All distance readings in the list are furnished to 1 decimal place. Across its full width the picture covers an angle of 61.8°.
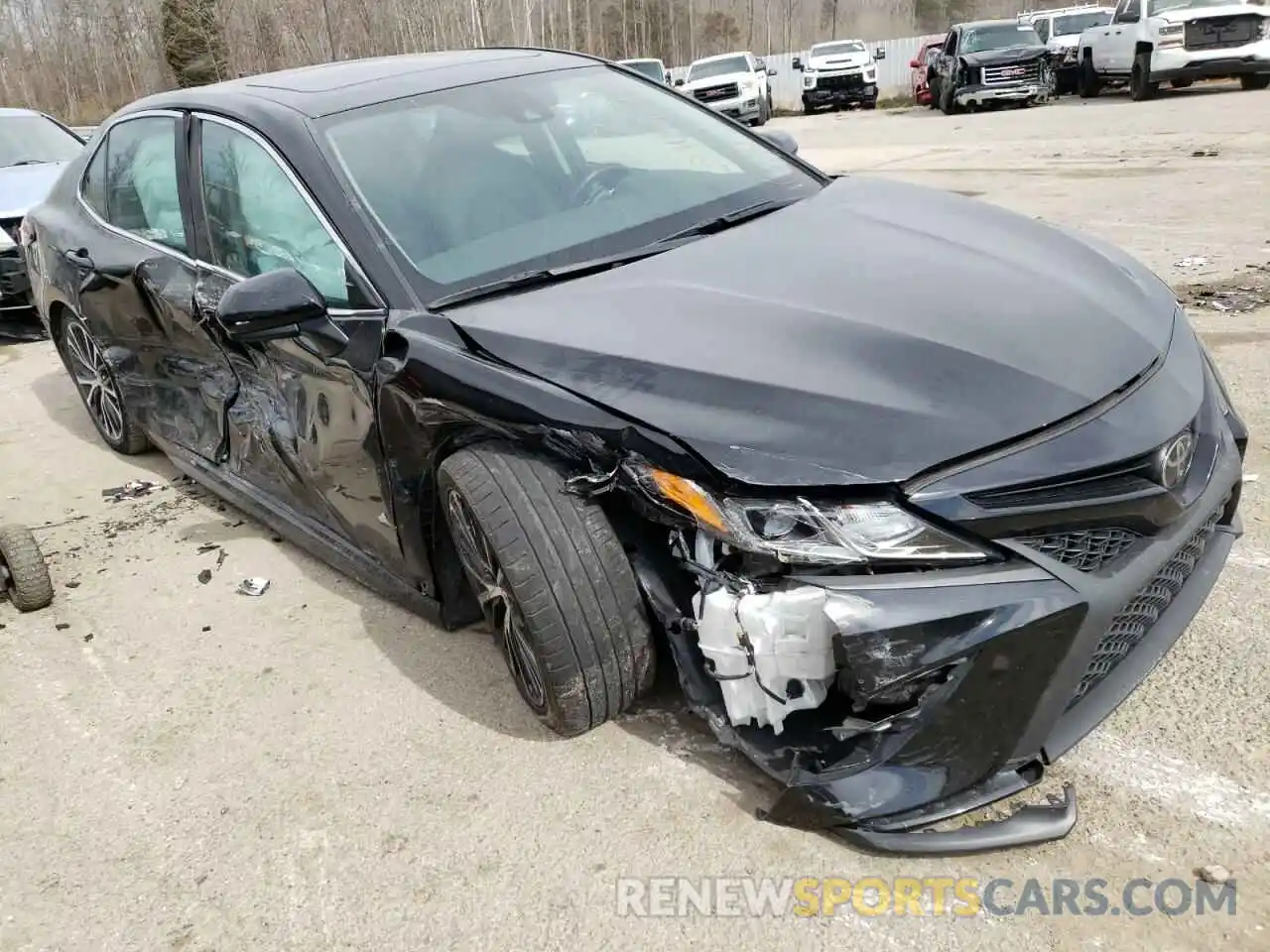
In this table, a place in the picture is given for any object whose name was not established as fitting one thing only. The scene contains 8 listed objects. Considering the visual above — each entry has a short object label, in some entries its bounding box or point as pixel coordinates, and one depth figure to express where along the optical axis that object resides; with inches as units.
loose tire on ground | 138.7
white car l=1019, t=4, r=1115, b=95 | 829.7
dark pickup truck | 752.3
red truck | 944.3
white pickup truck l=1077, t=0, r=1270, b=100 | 623.5
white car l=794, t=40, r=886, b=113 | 1060.5
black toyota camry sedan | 74.1
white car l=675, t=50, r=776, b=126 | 884.0
